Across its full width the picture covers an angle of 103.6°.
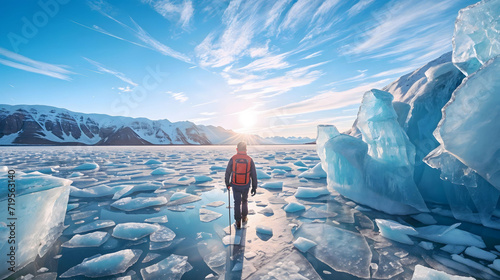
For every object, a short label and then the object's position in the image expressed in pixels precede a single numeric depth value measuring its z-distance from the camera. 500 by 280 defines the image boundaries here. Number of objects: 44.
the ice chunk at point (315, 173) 9.24
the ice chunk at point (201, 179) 8.29
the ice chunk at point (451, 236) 3.02
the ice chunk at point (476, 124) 3.03
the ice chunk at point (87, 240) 3.06
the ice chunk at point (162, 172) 10.20
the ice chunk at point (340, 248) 2.56
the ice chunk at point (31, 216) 2.35
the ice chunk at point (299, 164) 13.74
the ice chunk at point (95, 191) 5.76
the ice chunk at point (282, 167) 12.18
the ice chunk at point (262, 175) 8.95
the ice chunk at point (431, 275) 2.10
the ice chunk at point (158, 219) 4.07
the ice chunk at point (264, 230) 3.58
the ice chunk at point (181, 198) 5.34
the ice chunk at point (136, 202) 4.85
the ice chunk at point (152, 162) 14.92
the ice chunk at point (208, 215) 4.20
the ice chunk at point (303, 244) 2.97
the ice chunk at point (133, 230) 3.39
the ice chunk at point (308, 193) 5.96
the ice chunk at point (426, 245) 2.94
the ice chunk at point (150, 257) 2.71
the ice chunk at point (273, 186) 7.18
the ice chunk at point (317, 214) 4.33
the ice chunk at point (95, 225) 3.54
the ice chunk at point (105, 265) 2.38
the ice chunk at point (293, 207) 4.76
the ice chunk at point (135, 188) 5.82
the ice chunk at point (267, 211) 4.57
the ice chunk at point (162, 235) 3.31
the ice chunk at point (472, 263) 2.40
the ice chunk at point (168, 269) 2.38
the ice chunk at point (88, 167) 11.86
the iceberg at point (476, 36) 3.50
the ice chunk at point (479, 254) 2.63
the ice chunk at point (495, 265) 2.43
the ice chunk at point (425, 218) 3.89
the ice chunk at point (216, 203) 5.13
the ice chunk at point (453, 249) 2.82
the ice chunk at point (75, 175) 8.91
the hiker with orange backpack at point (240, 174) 3.93
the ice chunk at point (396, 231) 3.19
